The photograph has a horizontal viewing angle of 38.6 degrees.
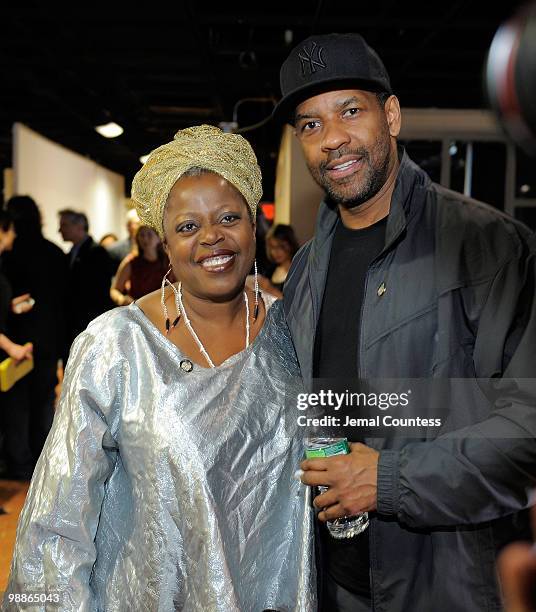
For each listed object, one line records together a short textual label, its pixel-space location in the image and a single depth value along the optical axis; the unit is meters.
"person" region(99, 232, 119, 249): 11.30
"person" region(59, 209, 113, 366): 5.41
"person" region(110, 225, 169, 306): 5.33
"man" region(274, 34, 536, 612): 1.39
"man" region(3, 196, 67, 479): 4.90
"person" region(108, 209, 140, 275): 7.25
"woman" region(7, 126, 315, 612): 1.47
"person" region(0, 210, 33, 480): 5.04
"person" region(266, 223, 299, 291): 6.21
